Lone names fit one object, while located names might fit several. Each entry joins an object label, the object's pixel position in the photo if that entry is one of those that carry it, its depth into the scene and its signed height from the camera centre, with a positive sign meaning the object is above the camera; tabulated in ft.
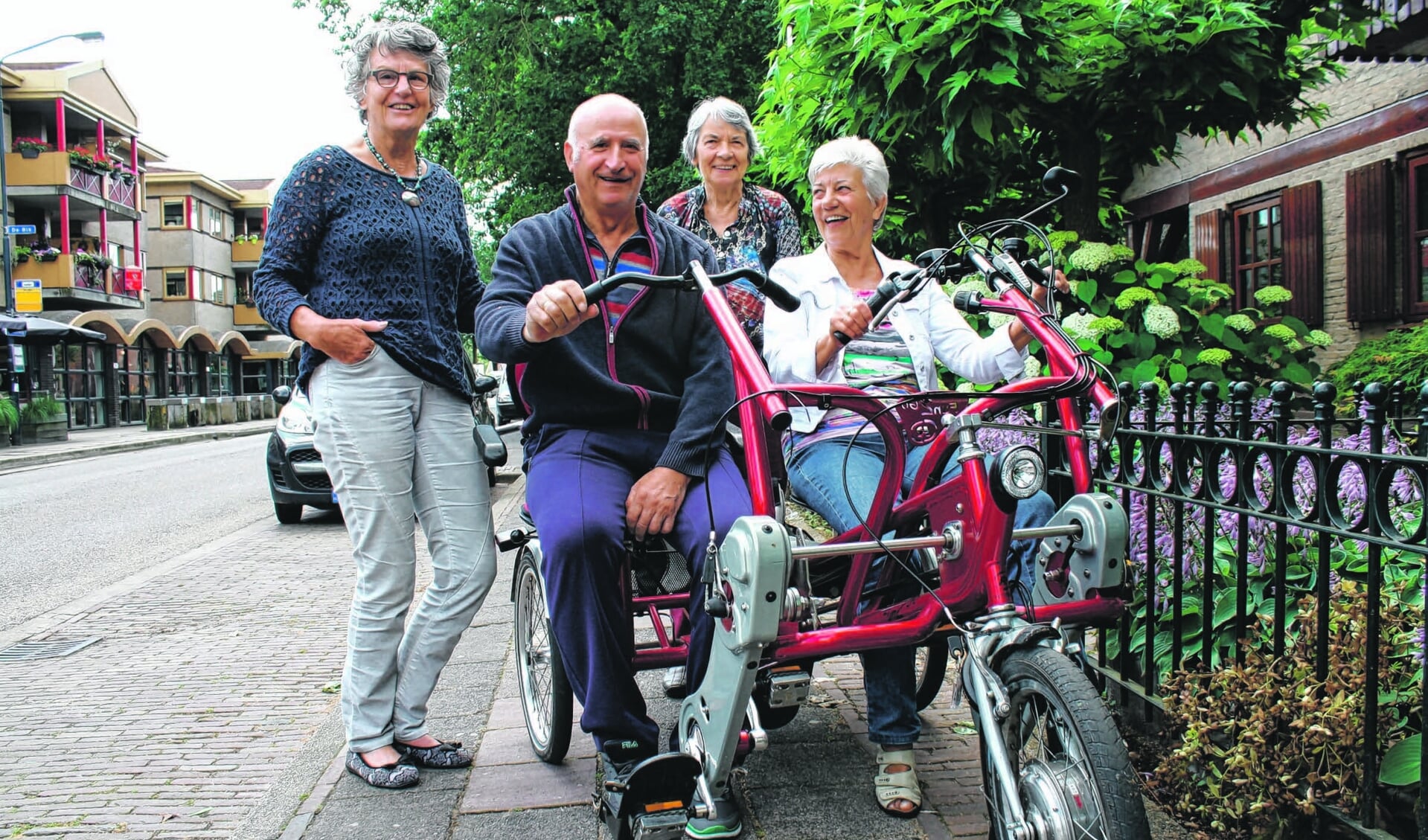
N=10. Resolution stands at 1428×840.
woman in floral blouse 15.46 +2.83
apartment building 110.42 +21.01
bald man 9.00 -0.11
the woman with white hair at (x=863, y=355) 9.87 +0.33
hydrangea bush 18.02 +0.86
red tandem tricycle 6.81 -1.58
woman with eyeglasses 10.80 +0.26
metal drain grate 18.43 -4.20
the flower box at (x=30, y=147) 111.96 +28.18
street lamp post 77.66 +15.10
